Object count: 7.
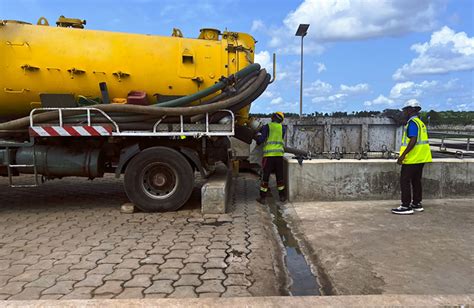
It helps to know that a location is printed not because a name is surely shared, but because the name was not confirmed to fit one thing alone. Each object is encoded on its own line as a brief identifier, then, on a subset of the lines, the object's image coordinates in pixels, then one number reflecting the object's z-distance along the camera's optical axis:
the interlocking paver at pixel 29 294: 2.99
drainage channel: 3.26
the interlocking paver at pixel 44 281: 3.21
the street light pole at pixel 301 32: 13.24
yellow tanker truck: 5.62
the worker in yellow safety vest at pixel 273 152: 6.49
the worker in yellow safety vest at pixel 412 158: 5.48
